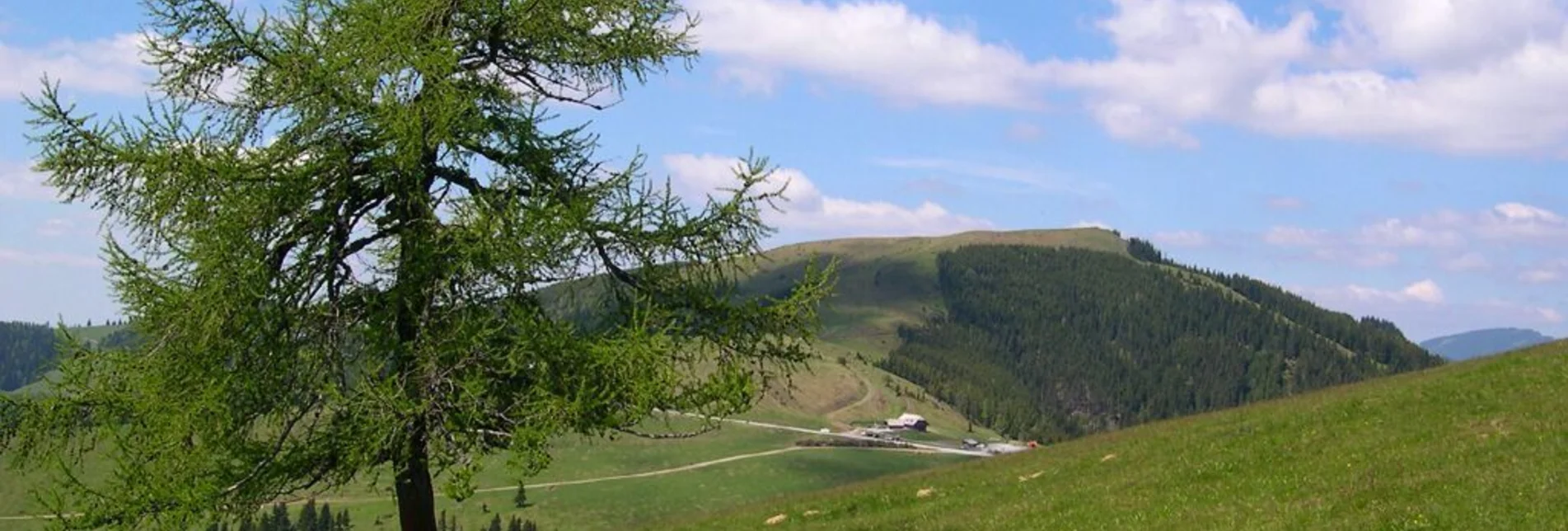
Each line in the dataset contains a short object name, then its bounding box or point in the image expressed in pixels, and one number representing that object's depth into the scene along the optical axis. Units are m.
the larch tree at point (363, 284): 14.73
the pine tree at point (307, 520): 111.01
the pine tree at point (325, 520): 116.59
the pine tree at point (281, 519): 104.69
